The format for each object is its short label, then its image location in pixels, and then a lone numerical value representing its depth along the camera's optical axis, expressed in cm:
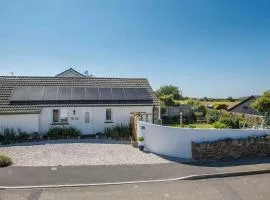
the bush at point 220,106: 2883
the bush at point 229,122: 1611
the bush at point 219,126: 1419
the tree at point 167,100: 2689
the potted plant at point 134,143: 1198
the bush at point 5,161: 867
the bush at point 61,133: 1362
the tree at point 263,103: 1555
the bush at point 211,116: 2205
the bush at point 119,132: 1374
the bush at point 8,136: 1269
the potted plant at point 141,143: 1137
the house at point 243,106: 2812
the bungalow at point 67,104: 1361
